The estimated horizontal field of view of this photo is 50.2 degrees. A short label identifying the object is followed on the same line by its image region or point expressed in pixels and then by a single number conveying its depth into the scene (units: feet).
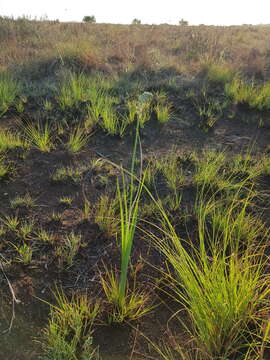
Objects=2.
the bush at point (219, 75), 15.59
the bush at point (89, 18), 54.49
